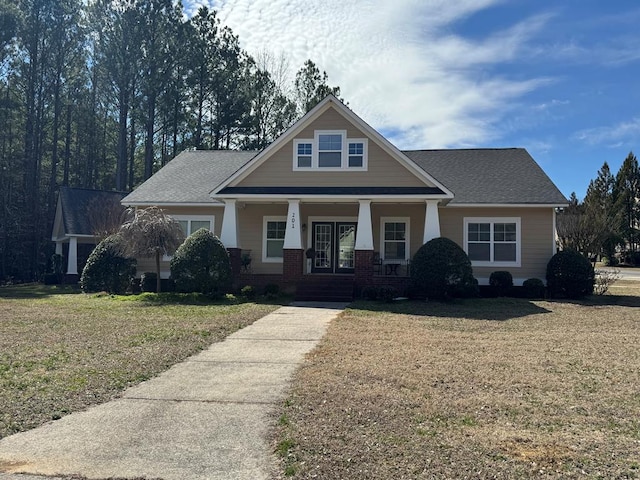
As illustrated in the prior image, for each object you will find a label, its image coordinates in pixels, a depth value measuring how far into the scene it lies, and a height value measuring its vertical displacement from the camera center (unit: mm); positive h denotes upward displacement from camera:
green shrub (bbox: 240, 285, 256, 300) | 17453 -1170
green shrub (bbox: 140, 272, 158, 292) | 19047 -951
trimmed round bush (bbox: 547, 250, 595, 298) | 17719 -445
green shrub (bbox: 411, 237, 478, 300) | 16188 -273
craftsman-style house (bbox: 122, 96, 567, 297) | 18188 +1834
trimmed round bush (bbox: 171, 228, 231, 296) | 16562 -338
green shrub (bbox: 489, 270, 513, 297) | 18328 -733
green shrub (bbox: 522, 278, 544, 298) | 17881 -897
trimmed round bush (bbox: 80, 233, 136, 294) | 18672 -570
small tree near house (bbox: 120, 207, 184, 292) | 17562 +642
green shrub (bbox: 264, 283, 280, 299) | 17516 -1081
